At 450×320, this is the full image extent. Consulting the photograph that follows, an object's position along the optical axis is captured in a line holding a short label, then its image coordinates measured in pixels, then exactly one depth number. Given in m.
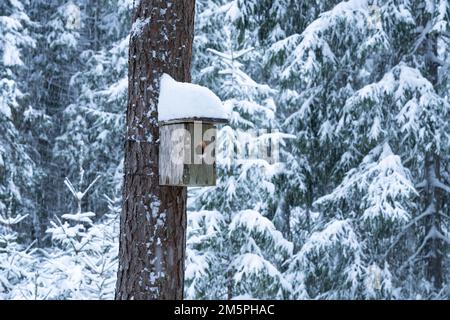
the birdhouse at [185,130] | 8.23
